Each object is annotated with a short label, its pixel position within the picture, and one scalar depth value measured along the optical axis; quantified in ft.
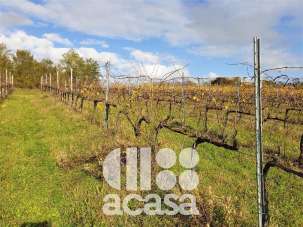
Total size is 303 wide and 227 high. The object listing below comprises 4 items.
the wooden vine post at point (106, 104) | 39.17
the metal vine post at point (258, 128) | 11.85
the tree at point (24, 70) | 188.44
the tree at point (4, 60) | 190.44
